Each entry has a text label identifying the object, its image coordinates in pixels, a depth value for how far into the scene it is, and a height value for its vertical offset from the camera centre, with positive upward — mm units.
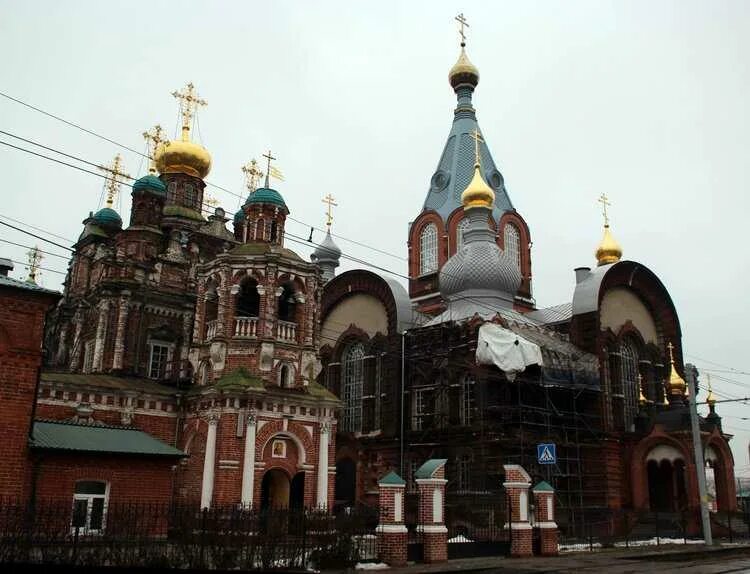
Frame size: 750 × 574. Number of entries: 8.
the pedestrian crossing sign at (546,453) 17234 +1187
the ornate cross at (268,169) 24484 +10284
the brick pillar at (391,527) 14477 -420
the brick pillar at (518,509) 16938 -49
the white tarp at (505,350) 23875 +4782
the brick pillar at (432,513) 15156 -154
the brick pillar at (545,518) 17594 -237
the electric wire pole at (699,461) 20547 +1335
